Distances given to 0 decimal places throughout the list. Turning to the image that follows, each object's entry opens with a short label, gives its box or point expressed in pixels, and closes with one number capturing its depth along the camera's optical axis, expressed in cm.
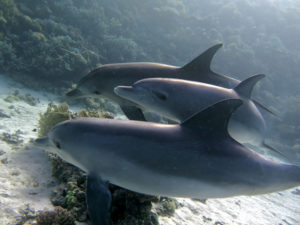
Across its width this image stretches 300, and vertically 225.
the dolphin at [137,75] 357
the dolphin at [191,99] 290
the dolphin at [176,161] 203
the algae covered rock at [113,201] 286
